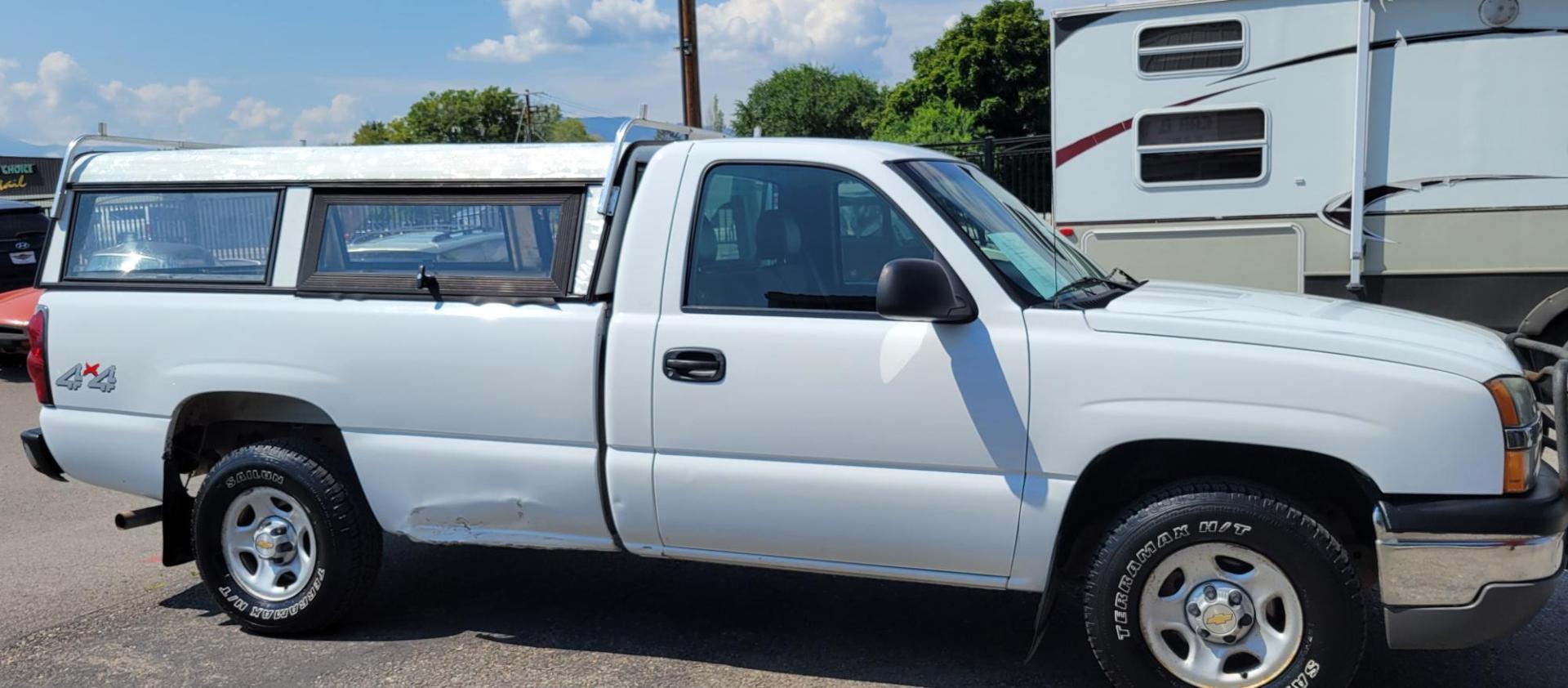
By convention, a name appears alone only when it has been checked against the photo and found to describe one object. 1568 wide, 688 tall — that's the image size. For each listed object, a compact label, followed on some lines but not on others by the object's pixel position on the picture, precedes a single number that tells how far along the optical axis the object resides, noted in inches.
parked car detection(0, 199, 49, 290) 513.7
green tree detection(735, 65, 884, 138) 2388.0
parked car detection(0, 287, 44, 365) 455.2
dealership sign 2578.7
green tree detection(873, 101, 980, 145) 1257.4
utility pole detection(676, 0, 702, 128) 631.8
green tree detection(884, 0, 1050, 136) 1776.6
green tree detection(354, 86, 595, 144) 2534.4
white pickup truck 141.3
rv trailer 309.0
